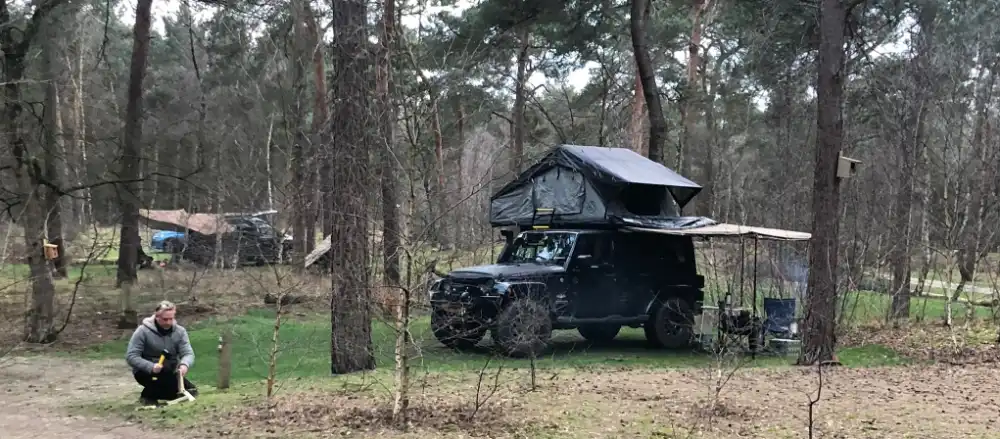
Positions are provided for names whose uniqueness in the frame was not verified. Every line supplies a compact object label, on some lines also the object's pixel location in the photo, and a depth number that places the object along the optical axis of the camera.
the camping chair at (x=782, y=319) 12.69
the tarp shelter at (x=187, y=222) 24.91
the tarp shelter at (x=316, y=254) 21.88
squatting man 7.57
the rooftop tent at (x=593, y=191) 12.82
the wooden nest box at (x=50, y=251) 12.46
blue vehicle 27.05
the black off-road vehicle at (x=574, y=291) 11.12
